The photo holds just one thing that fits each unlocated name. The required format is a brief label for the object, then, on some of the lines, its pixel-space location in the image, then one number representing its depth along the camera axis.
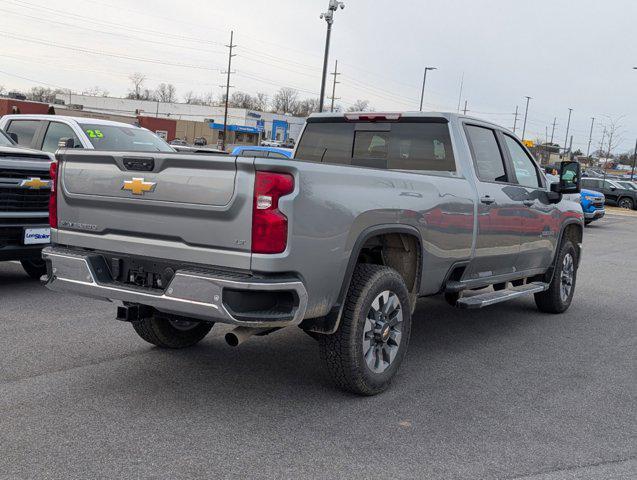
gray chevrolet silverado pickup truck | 3.89
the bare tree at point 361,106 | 94.70
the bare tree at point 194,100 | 139.94
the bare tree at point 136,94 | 141.12
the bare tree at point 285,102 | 142.75
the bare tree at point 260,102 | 144.50
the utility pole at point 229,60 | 68.28
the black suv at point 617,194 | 36.47
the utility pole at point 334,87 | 63.66
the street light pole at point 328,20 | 23.59
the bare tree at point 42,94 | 119.79
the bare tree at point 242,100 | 140.38
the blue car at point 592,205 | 22.51
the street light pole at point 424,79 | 47.78
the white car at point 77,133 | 9.64
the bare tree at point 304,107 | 129.12
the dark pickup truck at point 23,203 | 7.20
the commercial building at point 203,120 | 91.38
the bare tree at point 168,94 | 153.75
